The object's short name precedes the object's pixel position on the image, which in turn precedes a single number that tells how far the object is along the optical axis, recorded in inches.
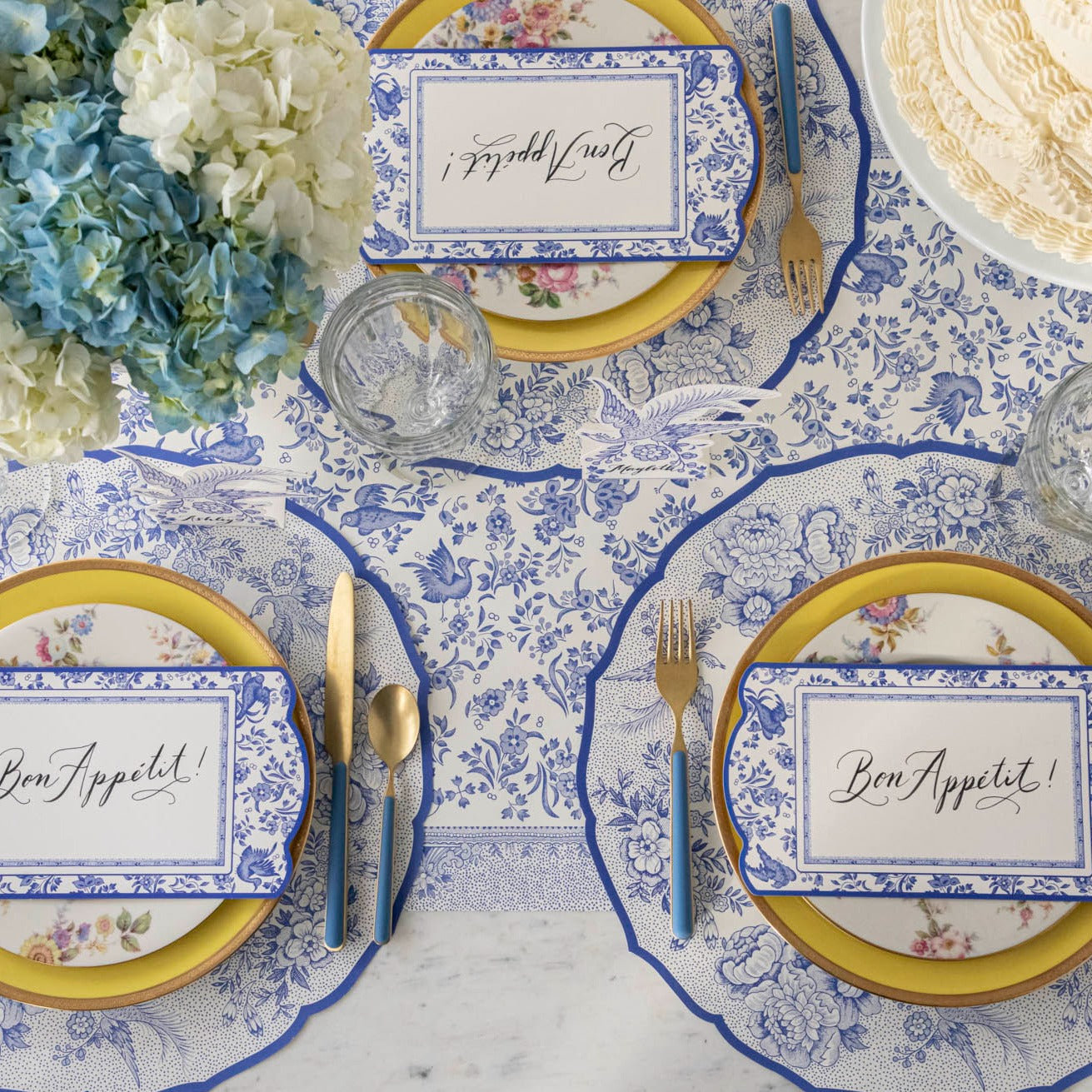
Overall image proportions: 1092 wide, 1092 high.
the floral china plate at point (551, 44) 34.5
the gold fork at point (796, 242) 35.9
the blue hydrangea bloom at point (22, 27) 20.0
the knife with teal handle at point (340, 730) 33.2
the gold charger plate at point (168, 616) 32.1
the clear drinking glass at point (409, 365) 32.7
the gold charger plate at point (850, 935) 31.4
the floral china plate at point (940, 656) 31.7
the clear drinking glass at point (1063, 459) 33.7
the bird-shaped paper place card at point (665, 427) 33.6
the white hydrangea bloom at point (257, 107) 19.9
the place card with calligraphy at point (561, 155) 34.1
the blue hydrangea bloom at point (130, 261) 20.2
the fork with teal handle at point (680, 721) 33.3
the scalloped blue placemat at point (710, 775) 33.0
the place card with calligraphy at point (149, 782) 32.1
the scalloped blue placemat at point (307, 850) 33.5
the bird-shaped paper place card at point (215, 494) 33.6
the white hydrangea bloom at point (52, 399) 21.1
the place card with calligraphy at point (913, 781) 31.4
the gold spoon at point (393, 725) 34.2
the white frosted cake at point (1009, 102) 23.1
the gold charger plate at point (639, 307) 34.3
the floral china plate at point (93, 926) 32.3
